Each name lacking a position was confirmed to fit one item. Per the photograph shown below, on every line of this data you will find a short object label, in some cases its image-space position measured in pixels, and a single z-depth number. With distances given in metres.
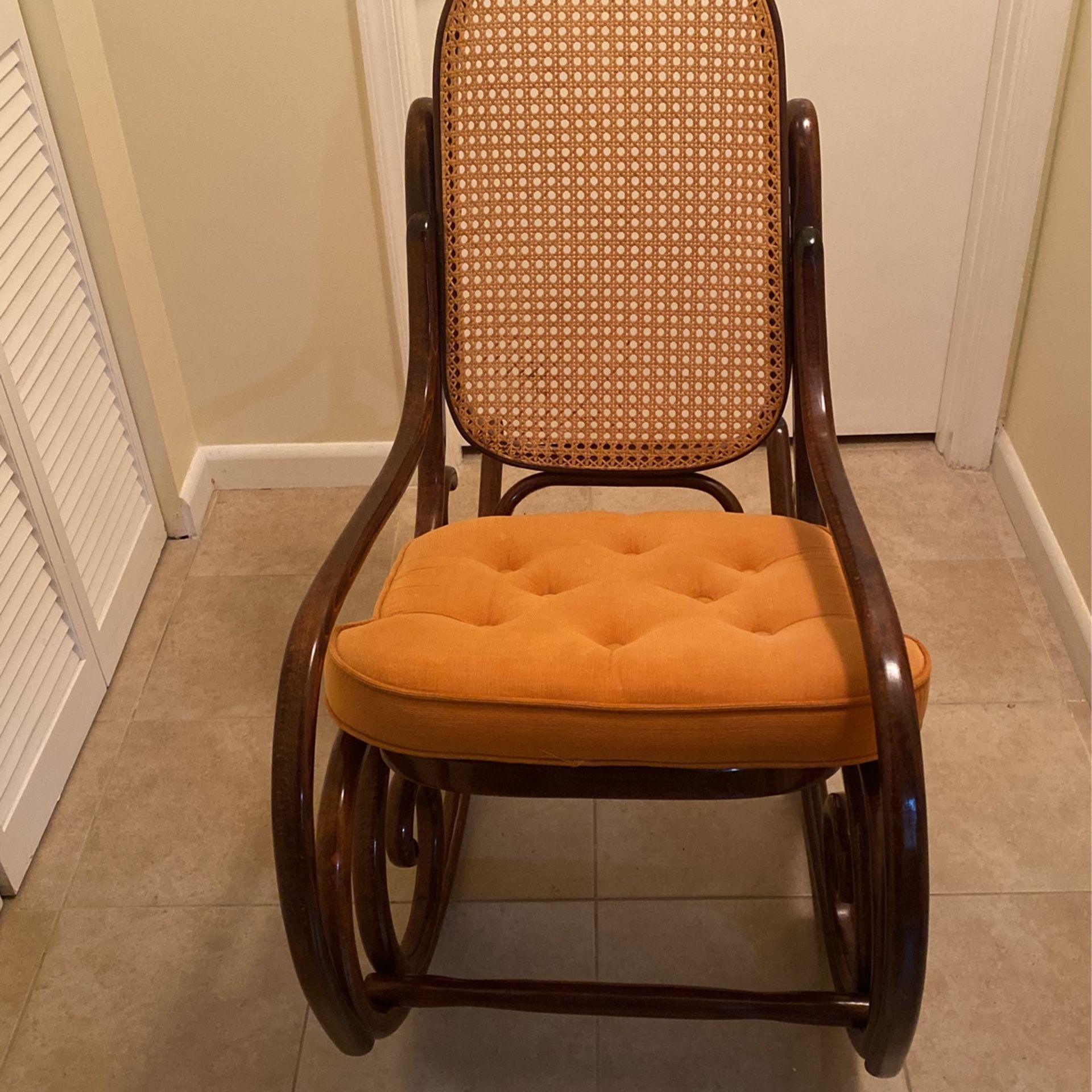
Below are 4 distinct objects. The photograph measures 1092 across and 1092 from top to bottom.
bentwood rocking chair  1.02
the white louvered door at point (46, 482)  1.50
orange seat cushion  1.02
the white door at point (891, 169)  1.80
